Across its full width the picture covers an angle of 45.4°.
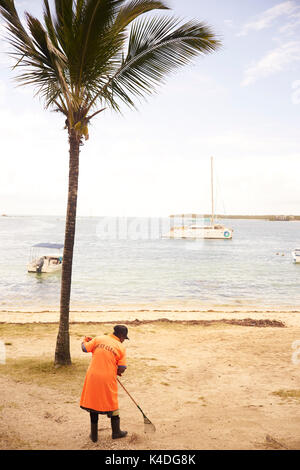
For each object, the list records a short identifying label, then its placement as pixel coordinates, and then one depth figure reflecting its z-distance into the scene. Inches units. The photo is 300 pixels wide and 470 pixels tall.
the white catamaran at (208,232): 3553.2
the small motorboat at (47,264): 1331.2
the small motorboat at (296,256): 1799.2
